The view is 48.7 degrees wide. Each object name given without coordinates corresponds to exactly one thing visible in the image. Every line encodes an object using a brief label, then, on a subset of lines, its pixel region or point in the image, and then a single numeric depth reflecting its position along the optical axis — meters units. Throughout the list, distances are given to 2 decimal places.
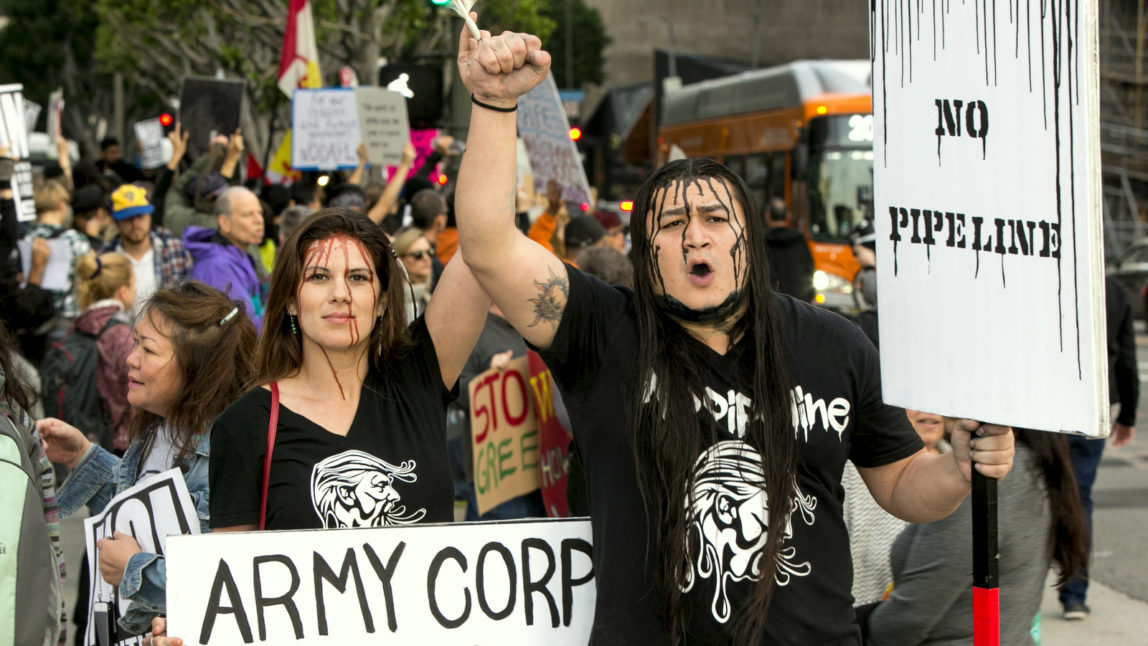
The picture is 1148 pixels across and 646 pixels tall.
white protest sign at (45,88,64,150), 15.17
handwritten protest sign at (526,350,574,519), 5.56
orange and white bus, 14.86
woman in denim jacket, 3.27
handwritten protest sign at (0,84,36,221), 7.45
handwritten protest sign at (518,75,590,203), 8.20
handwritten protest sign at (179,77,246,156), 10.48
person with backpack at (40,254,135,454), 5.92
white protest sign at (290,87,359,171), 10.36
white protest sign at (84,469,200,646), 3.07
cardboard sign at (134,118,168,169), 15.80
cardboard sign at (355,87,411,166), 10.42
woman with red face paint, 2.73
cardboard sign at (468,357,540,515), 5.43
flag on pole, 11.07
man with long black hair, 2.34
